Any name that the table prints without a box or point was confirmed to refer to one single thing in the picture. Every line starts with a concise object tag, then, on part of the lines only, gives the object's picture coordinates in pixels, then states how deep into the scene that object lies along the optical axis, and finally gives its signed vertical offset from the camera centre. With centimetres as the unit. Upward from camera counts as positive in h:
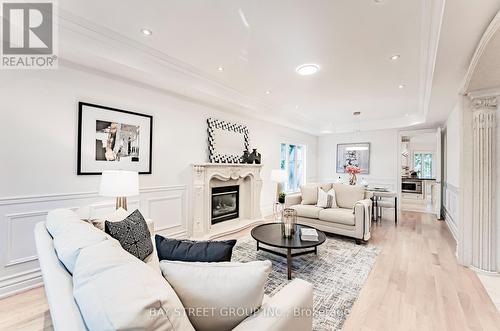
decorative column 285 -22
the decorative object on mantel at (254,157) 505 +20
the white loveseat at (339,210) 377 -78
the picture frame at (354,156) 729 +37
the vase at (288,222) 305 -74
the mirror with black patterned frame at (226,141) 437 +53
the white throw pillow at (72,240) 108 -39
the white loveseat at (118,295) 72 -50
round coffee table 271 -93
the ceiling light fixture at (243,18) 215 +144
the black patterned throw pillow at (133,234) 182 -57
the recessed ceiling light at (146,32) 248 +146
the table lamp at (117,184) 249 -20
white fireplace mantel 395 -54
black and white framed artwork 284 +35
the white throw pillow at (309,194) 465 -55
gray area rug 209 -129
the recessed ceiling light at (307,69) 320 +140
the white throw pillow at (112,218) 193 -48
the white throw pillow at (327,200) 439 -63
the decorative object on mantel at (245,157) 502 +21
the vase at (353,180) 545 -30
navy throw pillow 130 -49
